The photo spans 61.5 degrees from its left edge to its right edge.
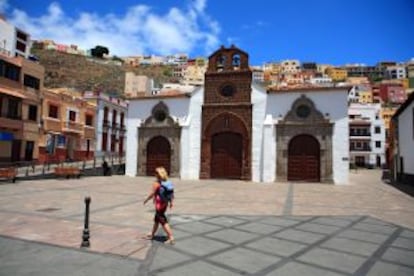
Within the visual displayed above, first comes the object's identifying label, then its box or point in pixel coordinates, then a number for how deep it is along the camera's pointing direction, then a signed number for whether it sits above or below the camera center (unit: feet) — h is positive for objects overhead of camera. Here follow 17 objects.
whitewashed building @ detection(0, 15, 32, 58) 130.72 +47.10
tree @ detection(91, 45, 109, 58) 444.55 +136.39
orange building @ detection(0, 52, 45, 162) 85.51 +12.56
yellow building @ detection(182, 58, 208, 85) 420.36 +111.12
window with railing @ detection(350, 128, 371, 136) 200.10 +19.76
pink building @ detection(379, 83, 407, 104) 323.86 +70.89
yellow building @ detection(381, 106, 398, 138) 222.81 +37.20
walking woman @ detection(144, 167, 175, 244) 21.54 -2.80
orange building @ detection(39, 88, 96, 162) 100.78 +9.12
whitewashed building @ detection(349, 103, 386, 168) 199.72 +13.76
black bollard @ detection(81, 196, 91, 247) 19.98 -4.56
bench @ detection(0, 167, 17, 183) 57.77 -2.97
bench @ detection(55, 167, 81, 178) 70.22 -3.02
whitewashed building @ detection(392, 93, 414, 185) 69.41 +5.50
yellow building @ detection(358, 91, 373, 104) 337.52 +67.88
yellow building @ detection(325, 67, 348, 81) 453.74 +121.38
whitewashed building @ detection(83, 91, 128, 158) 124.98 +13.16
